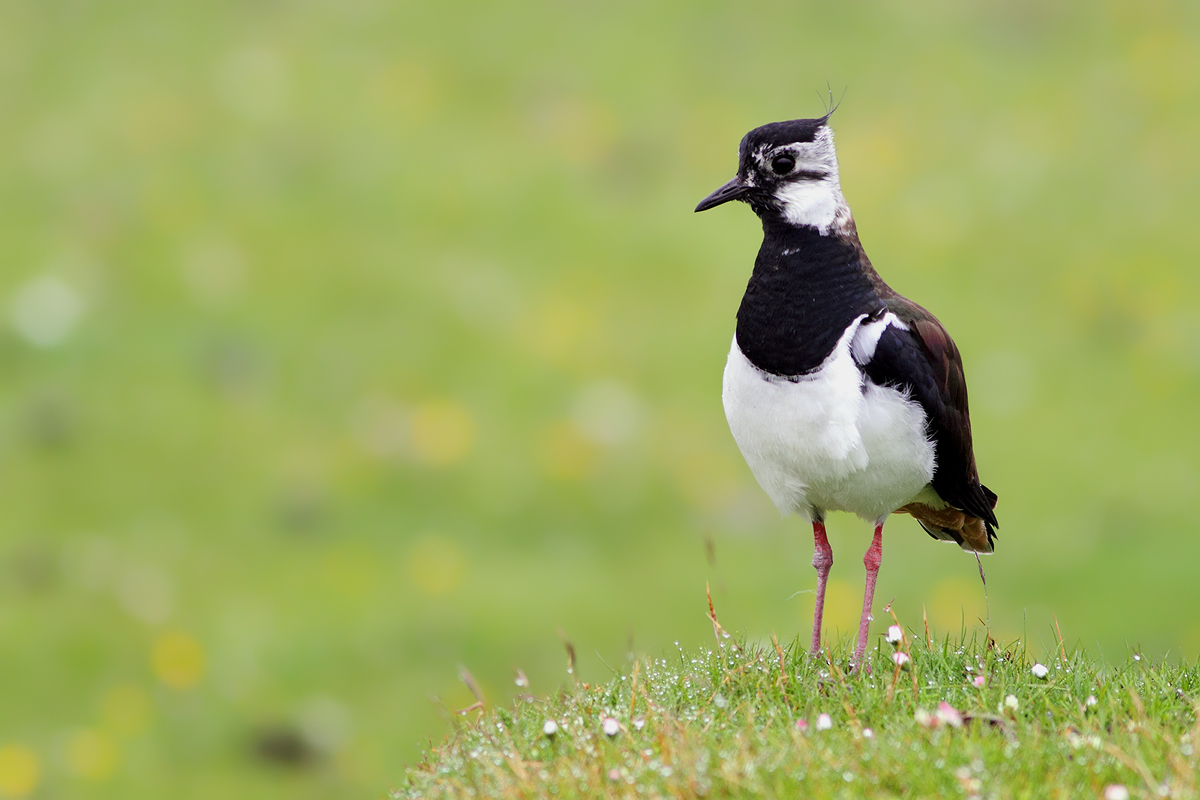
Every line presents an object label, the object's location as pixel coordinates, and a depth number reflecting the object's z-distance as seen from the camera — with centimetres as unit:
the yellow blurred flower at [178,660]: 1981
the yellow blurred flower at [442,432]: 2336
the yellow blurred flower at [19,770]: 1848
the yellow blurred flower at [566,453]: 2314
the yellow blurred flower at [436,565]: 2148
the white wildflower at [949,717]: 928
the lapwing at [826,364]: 1164
